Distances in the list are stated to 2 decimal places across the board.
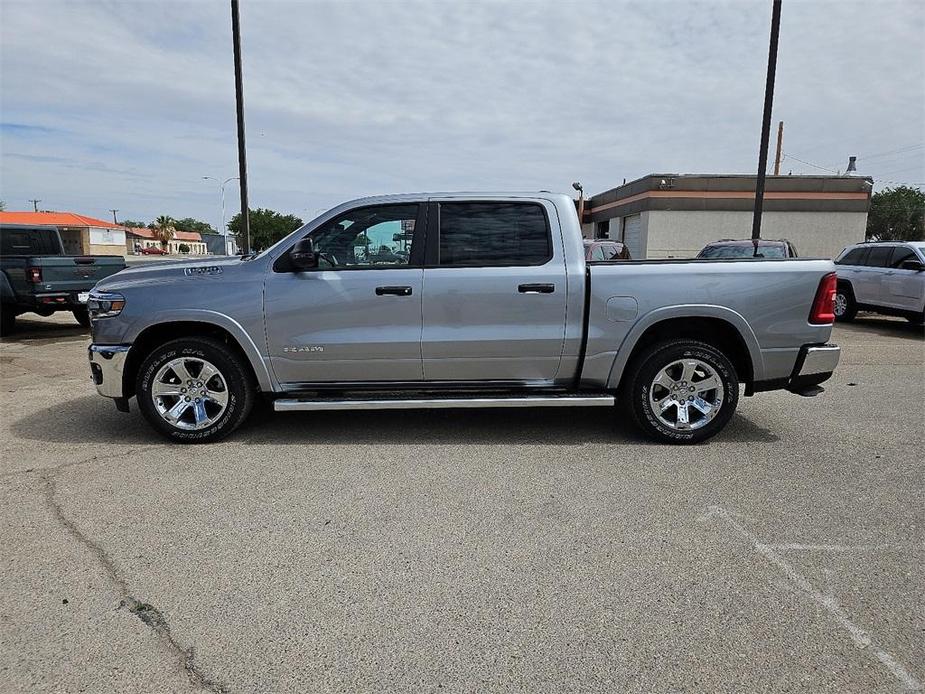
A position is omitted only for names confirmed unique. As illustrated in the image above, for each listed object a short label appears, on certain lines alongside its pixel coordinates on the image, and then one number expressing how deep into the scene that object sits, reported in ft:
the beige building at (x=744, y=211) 92.68
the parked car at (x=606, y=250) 47.11
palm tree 357.82
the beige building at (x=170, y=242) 339.55
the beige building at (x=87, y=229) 230.07
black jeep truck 31.60
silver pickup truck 15.35
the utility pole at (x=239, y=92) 44.42
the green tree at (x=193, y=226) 502.42
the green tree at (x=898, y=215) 168.76
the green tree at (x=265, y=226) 206.28
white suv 37.22
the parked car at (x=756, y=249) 42.62
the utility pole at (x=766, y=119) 45.88
